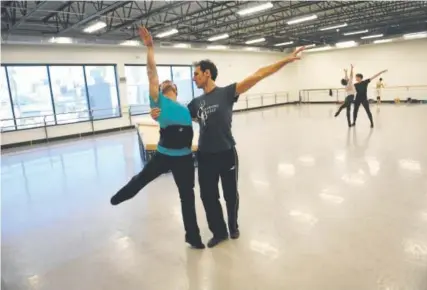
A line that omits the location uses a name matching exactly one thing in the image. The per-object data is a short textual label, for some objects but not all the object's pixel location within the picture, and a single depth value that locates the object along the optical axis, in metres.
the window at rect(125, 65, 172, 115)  11.79
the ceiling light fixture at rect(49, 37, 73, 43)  8.73
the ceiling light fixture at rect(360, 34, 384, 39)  13.83
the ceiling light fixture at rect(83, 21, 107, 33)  7.98
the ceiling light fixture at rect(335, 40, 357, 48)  14.72
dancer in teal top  2.09
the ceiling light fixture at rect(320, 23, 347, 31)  11.27
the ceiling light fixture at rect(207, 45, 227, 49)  12.88
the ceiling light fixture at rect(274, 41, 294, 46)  15.61
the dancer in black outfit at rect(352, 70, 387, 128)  7.48
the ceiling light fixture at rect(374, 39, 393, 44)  13.95
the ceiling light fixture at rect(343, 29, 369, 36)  13.65
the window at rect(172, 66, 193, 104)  13.16
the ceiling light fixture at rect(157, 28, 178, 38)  9.65
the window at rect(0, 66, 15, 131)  8.77
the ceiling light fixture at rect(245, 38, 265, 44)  13.86
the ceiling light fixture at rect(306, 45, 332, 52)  15.57
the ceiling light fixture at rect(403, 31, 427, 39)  12.60
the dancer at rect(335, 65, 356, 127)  7.85
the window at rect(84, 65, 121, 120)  10.73
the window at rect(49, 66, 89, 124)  9.91
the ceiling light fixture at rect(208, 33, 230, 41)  11.49
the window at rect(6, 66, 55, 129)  9.12
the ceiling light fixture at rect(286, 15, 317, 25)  9.13
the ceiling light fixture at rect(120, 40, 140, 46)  10.27
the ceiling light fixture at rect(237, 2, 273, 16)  7.38
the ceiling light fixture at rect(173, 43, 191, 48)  11.55
